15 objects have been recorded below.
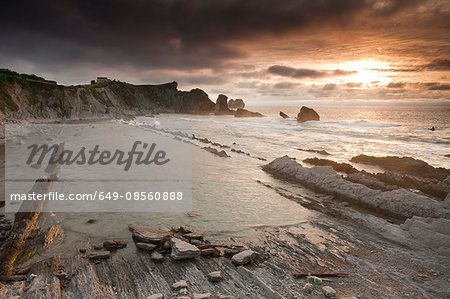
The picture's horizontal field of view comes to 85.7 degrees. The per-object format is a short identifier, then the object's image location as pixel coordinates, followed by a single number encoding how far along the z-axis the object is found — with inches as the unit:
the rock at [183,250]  319.3
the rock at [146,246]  341.3
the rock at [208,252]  336.5
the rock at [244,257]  315.6
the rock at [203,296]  240.5
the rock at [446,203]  463.4
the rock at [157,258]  314.5
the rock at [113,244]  341.1
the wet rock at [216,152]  1069.0
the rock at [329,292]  253.0
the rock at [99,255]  314.2
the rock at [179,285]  263.6
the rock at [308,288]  262.4
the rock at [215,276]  279.9
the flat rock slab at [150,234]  357.1
